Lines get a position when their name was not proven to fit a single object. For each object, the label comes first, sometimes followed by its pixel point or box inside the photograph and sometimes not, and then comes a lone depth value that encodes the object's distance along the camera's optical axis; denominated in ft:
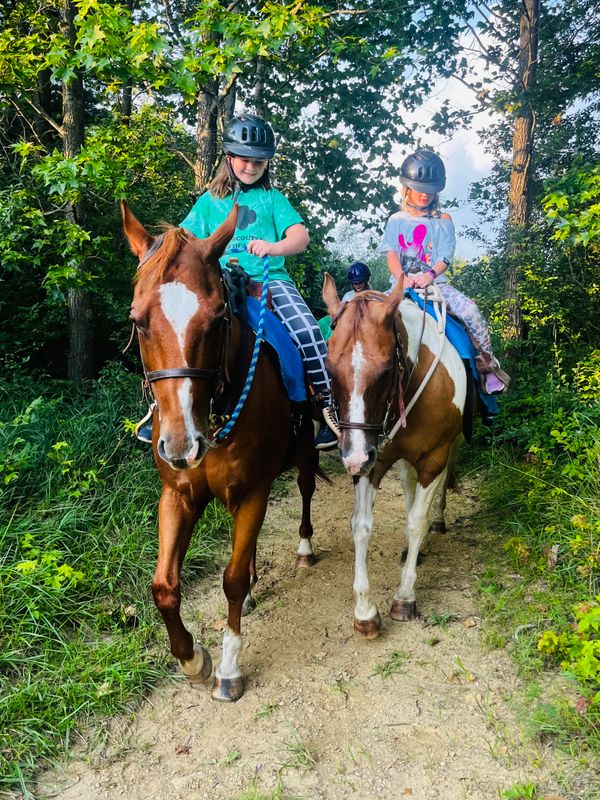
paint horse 9.45
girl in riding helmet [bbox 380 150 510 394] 14.26
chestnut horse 6.73
